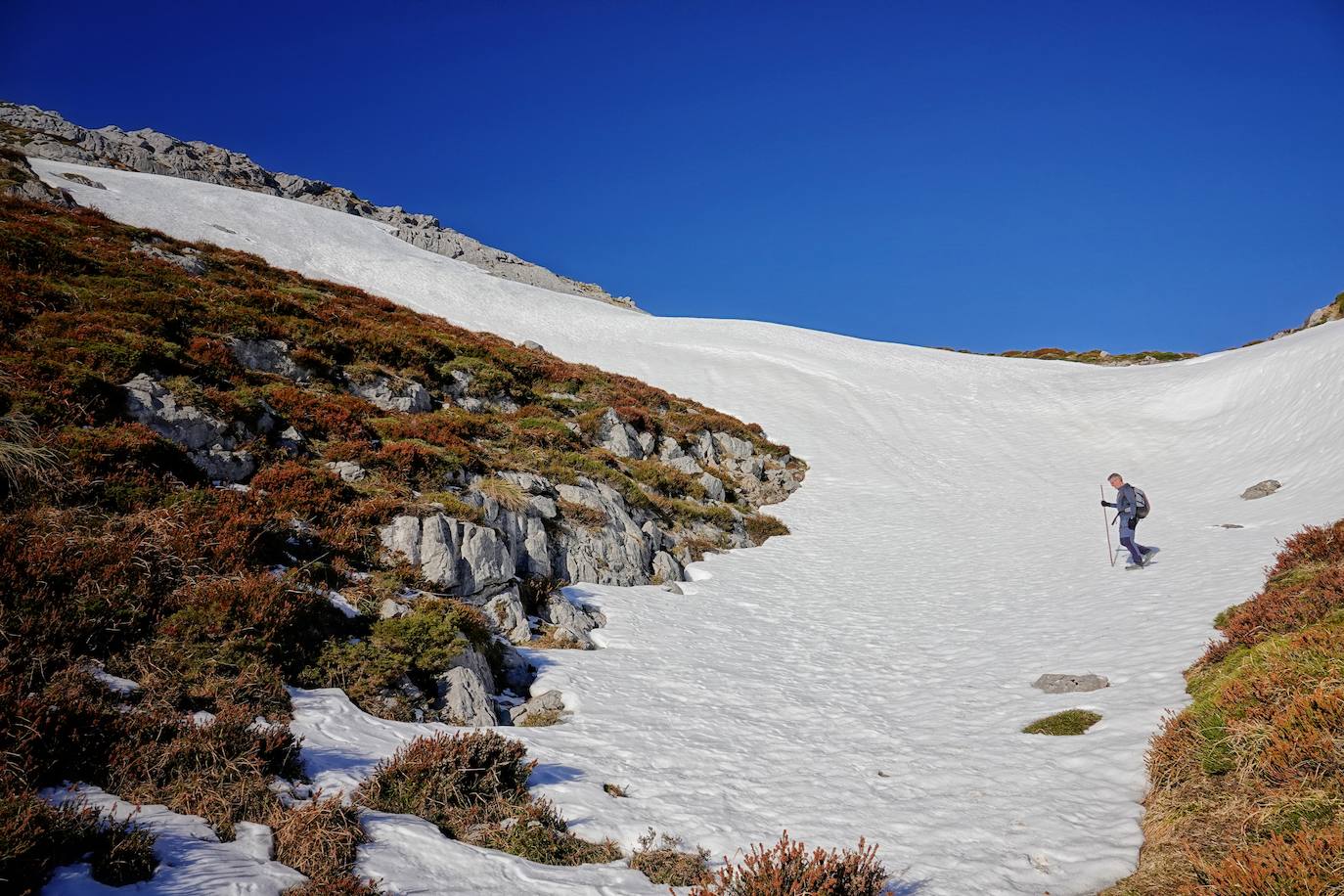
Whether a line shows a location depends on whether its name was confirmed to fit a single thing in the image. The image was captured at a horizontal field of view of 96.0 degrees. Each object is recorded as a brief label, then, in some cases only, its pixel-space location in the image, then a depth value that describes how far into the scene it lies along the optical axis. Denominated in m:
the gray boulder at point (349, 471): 12.55
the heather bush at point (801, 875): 4.30
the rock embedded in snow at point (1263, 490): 19.23
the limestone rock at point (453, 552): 10.64
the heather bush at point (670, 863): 5.13
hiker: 14.64
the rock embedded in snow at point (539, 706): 8.55
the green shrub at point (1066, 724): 7.64
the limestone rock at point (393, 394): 18.73
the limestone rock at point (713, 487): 23.52
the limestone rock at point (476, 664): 8.51
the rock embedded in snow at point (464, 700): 7.91
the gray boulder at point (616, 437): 24.02
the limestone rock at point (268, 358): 16.67
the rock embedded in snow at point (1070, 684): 8.81
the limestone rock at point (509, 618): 11.17
